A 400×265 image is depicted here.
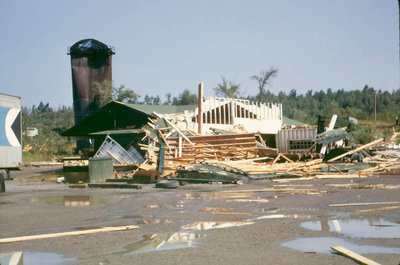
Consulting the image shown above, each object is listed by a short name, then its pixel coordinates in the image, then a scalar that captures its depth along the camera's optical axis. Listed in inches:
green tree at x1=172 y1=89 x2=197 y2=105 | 3565.9
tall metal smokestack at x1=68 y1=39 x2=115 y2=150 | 2536.9
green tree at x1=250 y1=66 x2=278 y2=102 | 2896.2
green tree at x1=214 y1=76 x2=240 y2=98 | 2982.3
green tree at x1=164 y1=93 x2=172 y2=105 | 4879.4
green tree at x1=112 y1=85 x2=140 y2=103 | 2613.2
